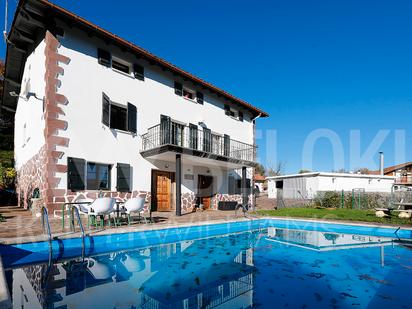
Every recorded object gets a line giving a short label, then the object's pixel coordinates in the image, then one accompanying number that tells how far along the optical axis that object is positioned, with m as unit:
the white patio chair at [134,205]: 7.12
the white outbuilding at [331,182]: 23.32
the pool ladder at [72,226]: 5.59
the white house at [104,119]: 9.39
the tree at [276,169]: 53.29
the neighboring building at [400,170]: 30.52
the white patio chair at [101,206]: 6.34
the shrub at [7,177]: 15.08
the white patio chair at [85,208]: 6.71
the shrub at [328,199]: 16.84
